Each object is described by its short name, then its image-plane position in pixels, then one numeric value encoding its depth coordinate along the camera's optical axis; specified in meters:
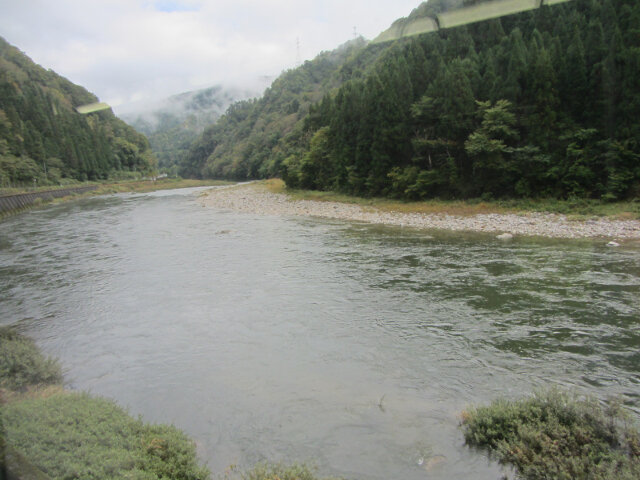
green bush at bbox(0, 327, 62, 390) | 6.55
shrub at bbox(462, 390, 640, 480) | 4.23
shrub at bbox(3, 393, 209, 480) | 3.88
